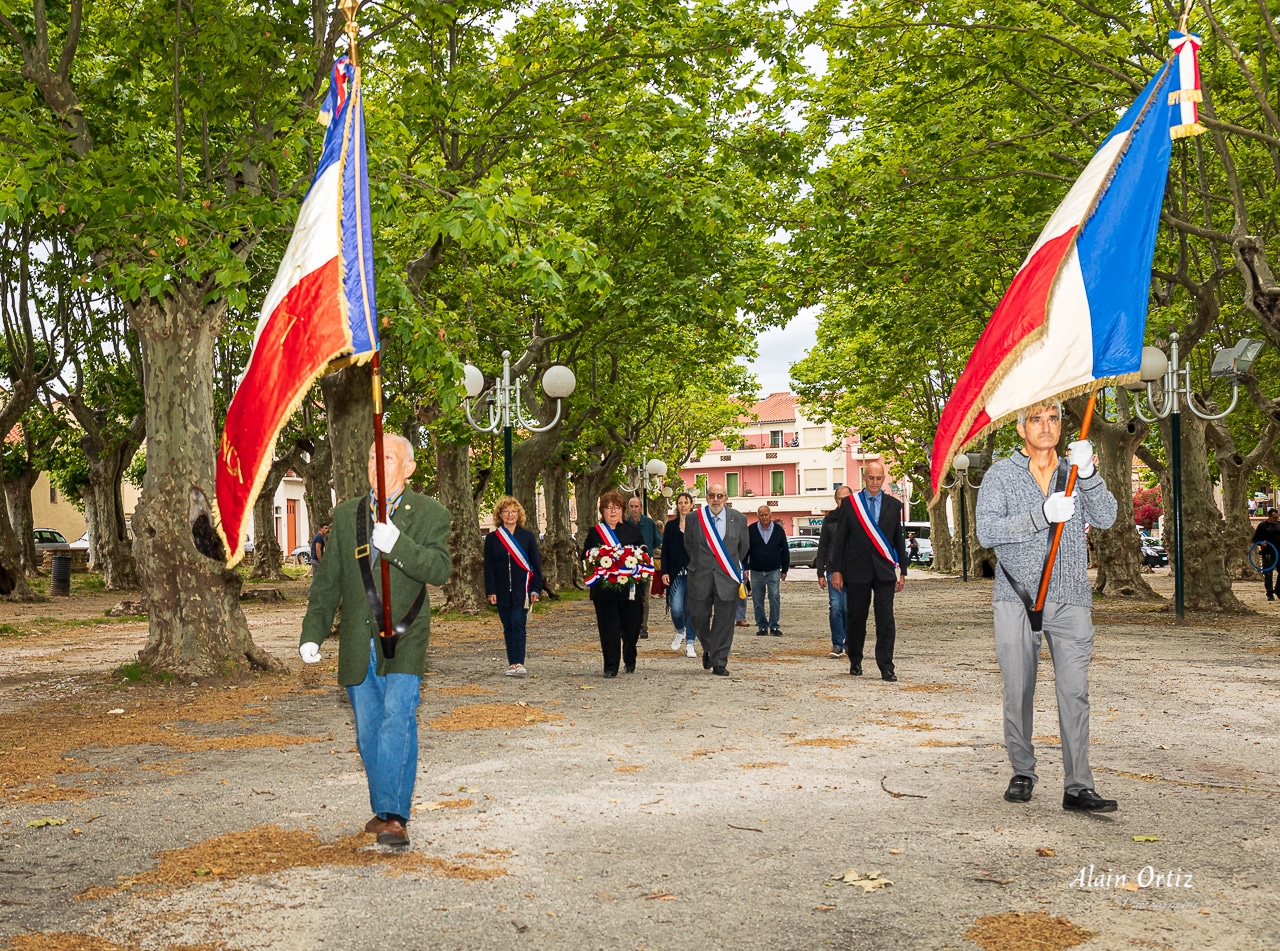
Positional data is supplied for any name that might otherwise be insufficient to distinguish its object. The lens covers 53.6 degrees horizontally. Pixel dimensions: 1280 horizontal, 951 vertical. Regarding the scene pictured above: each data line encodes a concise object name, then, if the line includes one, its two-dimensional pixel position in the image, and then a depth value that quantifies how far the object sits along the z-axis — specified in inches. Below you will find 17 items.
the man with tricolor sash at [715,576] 512.4
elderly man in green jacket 223.9
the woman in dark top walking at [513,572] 507.2
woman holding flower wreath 502.3
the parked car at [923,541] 2530.8
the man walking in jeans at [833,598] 588.7
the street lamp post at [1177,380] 762.2
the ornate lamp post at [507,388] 732.7
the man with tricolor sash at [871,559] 488.1
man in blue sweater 747.4
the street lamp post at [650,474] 1494.8
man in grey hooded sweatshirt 249.0
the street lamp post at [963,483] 1468.6
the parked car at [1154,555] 1931.6
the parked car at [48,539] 2100.8
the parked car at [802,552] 2447.1
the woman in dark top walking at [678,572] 573.3
